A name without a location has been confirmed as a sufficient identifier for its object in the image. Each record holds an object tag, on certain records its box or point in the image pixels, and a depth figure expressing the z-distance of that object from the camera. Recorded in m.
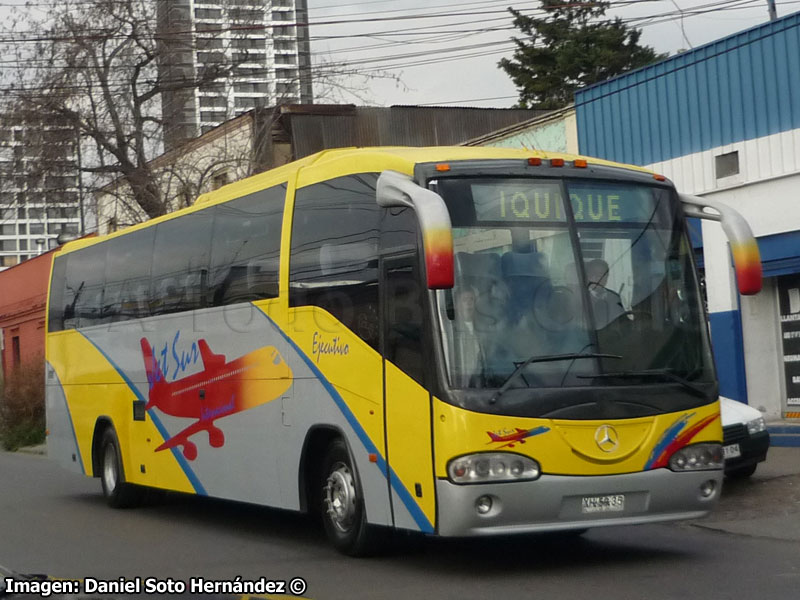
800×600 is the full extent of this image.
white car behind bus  13.38
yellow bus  8.80
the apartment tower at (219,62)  33.69
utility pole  29.79
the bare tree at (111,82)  32.34
